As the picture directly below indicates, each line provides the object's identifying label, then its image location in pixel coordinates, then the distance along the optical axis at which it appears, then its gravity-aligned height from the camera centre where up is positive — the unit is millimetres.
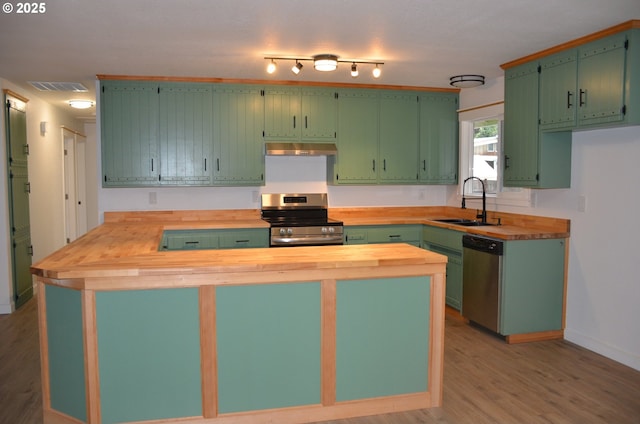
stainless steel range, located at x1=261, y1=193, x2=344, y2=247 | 5129 -477
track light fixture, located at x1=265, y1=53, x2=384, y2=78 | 4219 +971
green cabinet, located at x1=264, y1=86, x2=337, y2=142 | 5402 +685
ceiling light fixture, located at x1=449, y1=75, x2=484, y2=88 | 5027 +964
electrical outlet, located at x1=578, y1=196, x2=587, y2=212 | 4160 -224
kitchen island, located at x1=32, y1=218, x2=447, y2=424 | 2631 -866
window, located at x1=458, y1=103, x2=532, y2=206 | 5137 +235
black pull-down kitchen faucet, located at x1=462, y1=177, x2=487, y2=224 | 5172 -310
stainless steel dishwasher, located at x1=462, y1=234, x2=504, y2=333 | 4293 -915
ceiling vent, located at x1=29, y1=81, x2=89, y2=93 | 5305 +984
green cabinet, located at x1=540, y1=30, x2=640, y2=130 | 3445 +681
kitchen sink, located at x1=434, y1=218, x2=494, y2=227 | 5235 -485
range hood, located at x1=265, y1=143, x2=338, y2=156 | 5312 +292
